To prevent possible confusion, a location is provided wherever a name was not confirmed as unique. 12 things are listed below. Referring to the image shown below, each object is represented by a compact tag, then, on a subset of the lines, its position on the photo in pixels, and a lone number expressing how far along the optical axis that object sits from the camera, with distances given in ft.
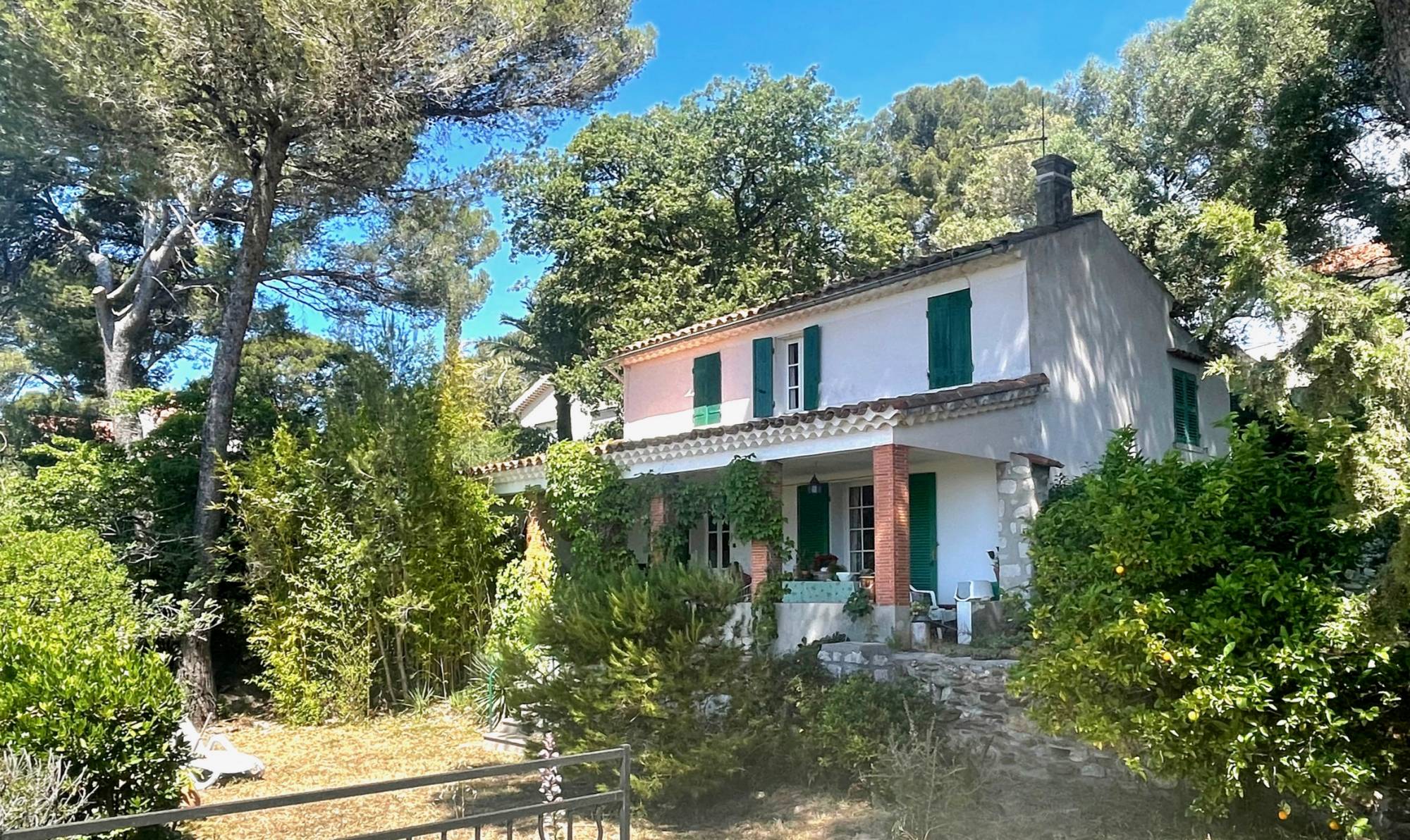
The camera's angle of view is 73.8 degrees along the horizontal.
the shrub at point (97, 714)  21.21
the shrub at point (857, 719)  26.66
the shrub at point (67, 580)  33.53
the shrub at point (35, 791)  19.29
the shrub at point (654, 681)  26.71
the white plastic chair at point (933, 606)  35.96
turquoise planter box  36.88
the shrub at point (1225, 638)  17.10
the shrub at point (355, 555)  44.32
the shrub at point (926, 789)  23.09
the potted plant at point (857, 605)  34.73
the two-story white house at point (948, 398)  37.55
